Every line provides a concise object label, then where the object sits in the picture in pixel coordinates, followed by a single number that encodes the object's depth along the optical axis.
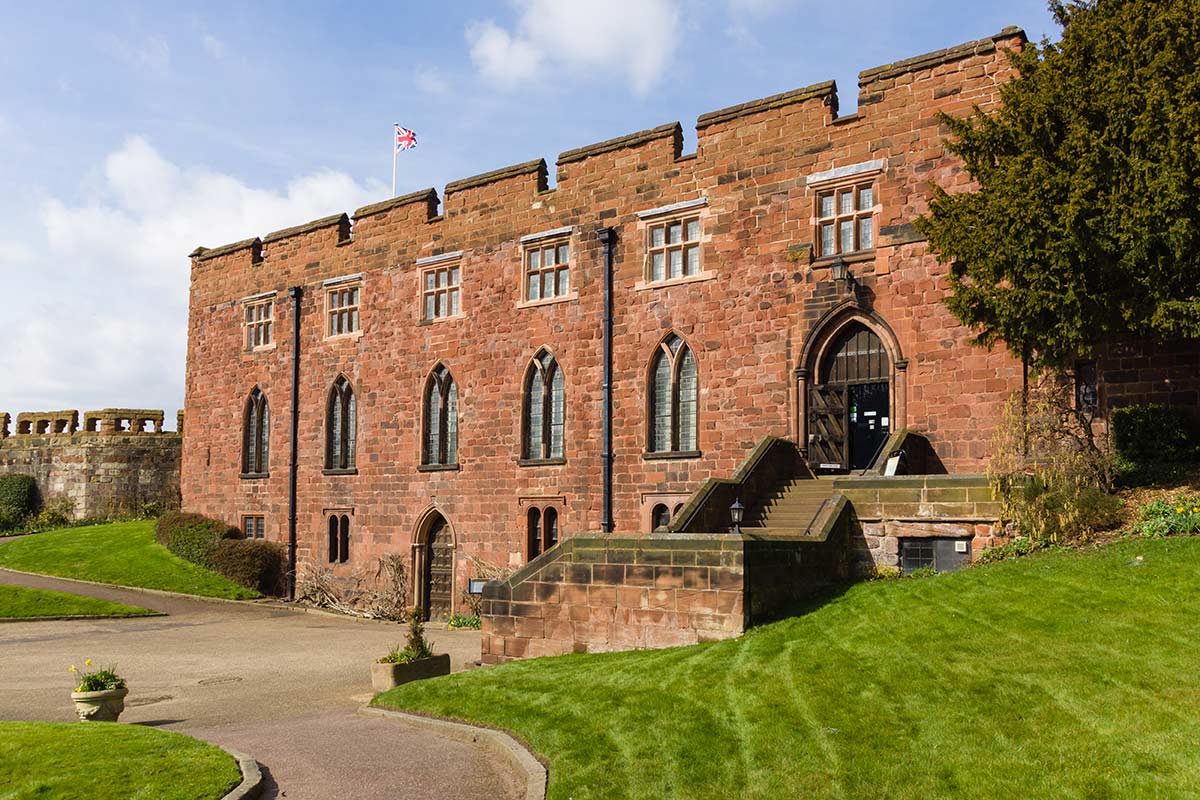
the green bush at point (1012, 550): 15.06
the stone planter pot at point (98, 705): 13.05
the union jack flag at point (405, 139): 30.73
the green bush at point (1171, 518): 14.14
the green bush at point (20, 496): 43.03
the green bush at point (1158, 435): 16.69
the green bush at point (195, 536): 31.14
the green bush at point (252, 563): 29.80
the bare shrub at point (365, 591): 27.31
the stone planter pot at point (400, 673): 14.94
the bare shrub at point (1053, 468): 15.10
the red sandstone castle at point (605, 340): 19.98
